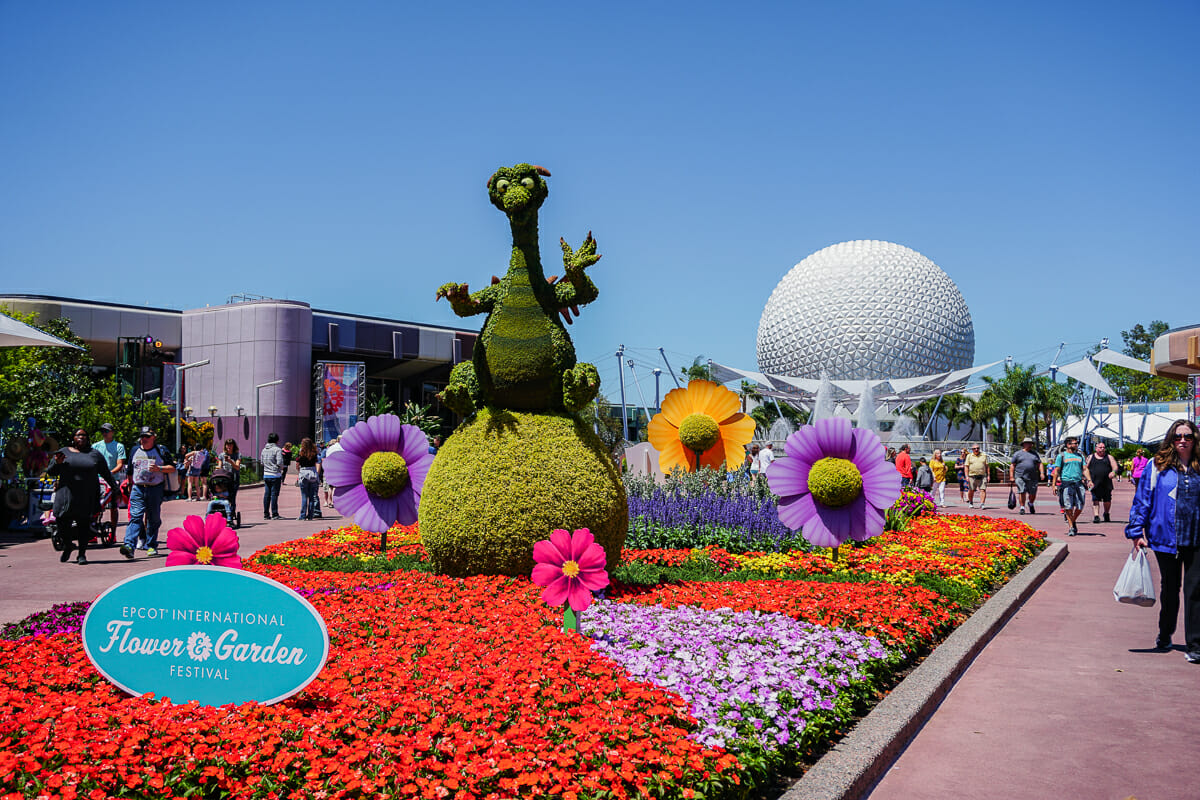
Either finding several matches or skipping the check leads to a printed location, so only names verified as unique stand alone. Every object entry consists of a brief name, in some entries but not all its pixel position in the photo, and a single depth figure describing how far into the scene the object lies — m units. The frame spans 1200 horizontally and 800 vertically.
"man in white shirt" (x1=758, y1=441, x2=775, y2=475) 18.06
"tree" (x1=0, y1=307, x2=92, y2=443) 18.78
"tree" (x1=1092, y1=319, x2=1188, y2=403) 71.85
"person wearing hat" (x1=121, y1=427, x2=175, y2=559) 10.40
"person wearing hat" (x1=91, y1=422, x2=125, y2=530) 11.52
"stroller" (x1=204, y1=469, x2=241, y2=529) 11.32
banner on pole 37.66
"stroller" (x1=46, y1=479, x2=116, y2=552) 11.36
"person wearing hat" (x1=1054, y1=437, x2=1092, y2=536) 13.75
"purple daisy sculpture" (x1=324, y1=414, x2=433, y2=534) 7.92
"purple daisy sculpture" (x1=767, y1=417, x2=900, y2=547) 8.00
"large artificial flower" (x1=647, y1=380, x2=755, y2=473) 12.91
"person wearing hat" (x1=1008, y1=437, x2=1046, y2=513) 16.22
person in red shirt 16.55
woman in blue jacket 5.88
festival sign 3.76
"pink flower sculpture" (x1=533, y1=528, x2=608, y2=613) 4.77
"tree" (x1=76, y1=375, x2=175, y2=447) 24.17
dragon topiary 6.48
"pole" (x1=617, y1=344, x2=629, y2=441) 36.81
